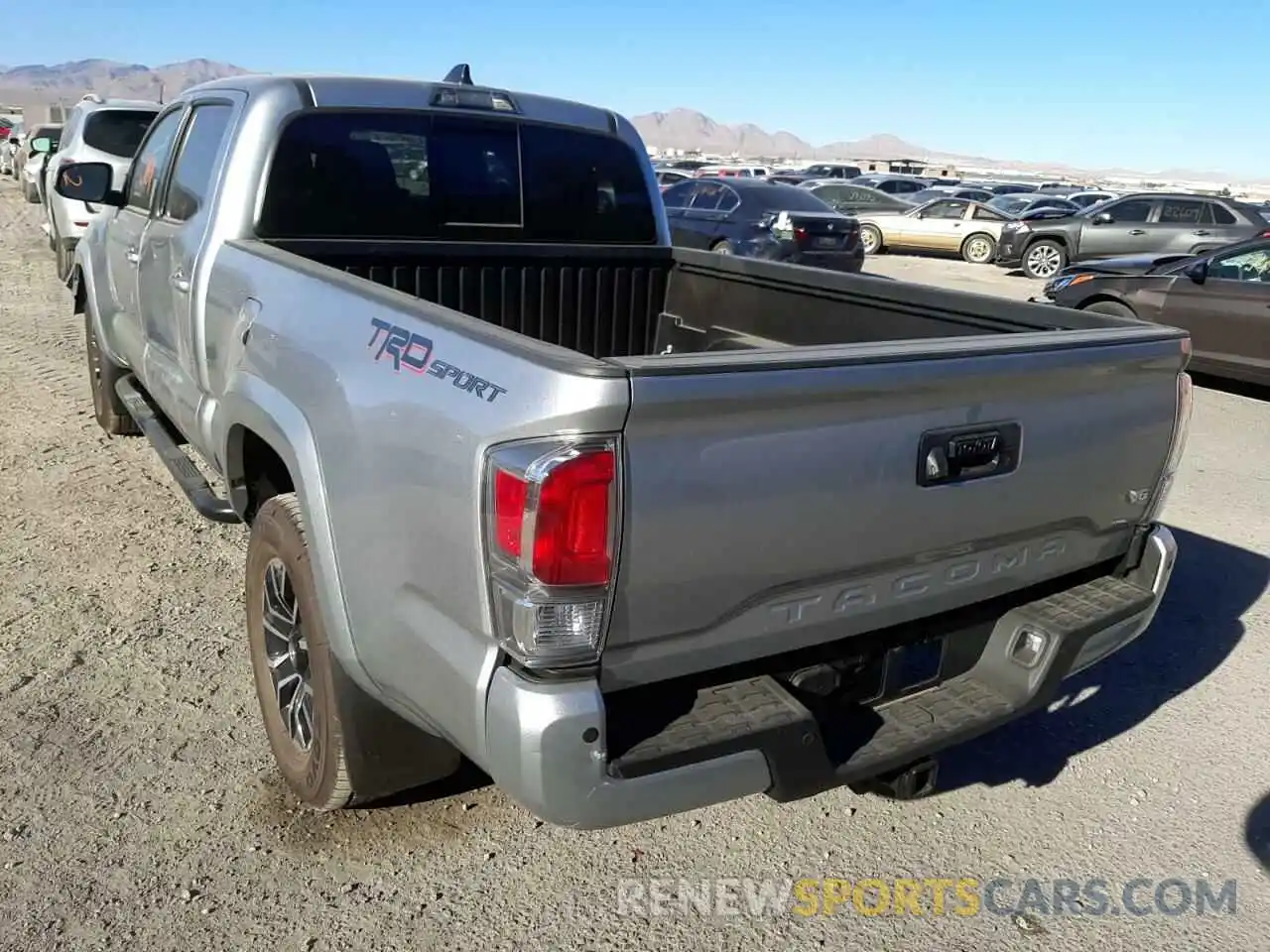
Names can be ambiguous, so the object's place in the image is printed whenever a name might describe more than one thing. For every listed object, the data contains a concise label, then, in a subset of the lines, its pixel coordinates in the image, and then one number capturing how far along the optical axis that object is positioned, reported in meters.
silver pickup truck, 2.02
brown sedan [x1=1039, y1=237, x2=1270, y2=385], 9.21
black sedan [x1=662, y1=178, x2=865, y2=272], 14.84
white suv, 11.85
